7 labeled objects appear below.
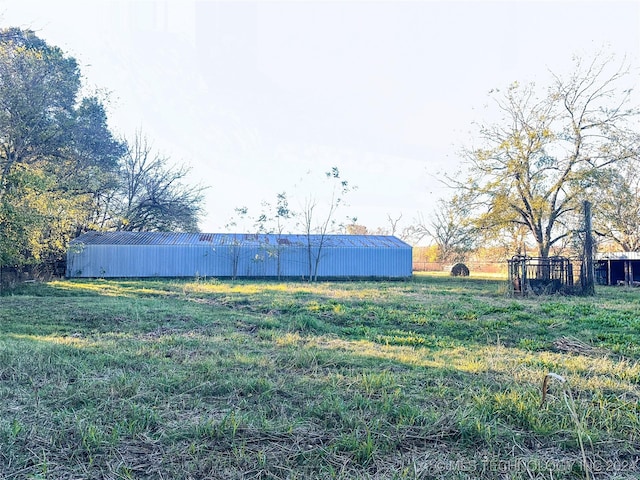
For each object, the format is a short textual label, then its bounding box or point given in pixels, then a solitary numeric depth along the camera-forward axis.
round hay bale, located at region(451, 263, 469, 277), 29.62
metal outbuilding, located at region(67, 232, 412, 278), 20.08
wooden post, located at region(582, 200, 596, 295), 12.45
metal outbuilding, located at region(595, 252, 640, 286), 18.27
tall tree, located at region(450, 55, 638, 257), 18.62
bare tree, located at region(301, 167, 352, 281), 20.83
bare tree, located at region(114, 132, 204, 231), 25.44
